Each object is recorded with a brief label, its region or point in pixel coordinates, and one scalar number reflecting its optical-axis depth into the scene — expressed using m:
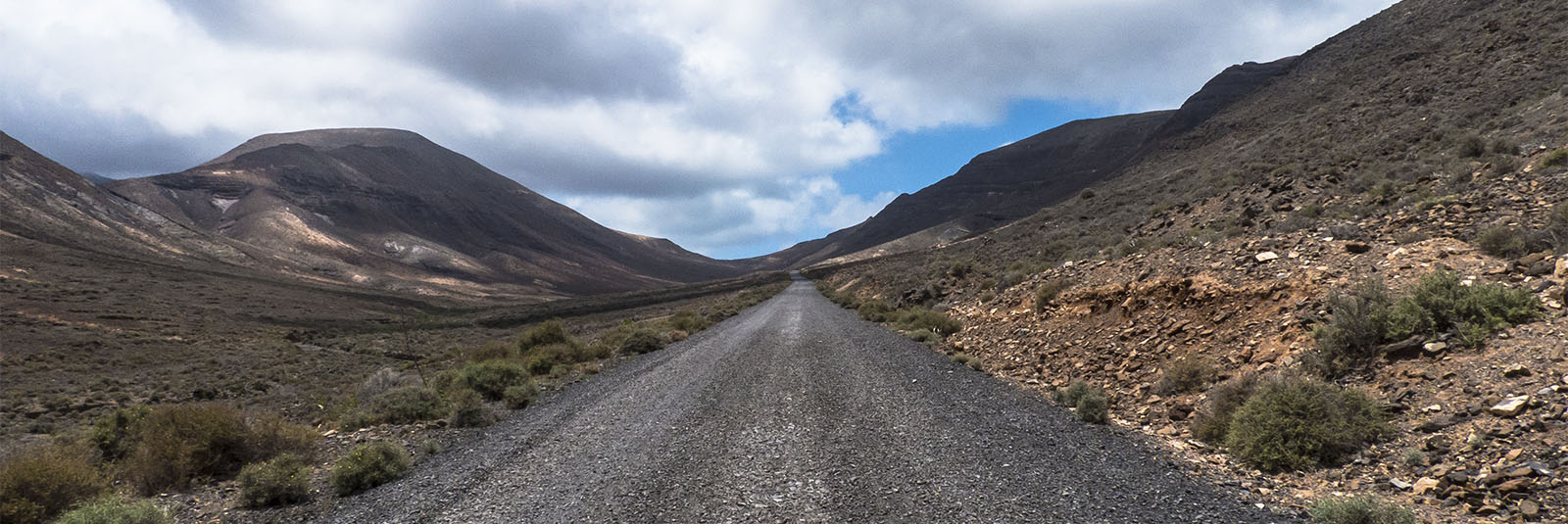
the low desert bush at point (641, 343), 17.94
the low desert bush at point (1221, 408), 6.53
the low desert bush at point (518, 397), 10.59
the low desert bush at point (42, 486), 5.35
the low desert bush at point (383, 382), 13.35
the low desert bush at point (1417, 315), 5.81
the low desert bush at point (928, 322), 17.14
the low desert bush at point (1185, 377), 7.89
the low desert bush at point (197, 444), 6.60
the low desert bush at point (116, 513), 4.93
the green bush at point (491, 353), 19.45
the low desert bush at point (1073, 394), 8.57
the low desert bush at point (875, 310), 23.59
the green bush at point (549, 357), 14.57
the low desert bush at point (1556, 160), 8.52
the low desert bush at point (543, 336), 19.38
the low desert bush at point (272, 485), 6.07
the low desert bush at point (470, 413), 9.20
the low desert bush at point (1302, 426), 5.32
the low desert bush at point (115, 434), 8.24
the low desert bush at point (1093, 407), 7.66
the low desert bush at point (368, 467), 6.42
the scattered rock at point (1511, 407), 4.69
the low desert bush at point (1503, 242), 6.78
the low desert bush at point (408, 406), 9.55
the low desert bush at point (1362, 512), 4.06
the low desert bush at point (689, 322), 24.70
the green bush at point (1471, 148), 10.63
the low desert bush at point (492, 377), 11.30
